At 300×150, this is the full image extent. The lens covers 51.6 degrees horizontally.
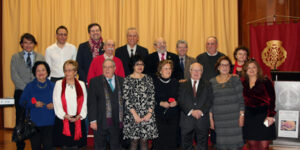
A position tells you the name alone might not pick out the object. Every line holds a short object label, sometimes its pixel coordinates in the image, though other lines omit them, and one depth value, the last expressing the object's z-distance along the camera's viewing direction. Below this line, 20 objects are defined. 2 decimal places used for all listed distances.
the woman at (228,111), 3.67
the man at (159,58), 4.59
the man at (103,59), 4.32
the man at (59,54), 4.75
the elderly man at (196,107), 3.79
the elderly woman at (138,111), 3.77
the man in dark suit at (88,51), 4.73
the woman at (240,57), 4.17
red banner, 5.59
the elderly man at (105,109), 3.74
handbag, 3.74
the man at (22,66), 4.39
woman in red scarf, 3.76
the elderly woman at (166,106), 3.91
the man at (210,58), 4.72
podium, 4.76
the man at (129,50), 4.83
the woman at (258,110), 3.58
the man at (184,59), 4.70
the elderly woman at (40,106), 3.83
